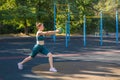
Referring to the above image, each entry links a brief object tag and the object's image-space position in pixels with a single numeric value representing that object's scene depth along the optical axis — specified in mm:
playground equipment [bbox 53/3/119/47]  16101
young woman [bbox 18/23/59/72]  7424
